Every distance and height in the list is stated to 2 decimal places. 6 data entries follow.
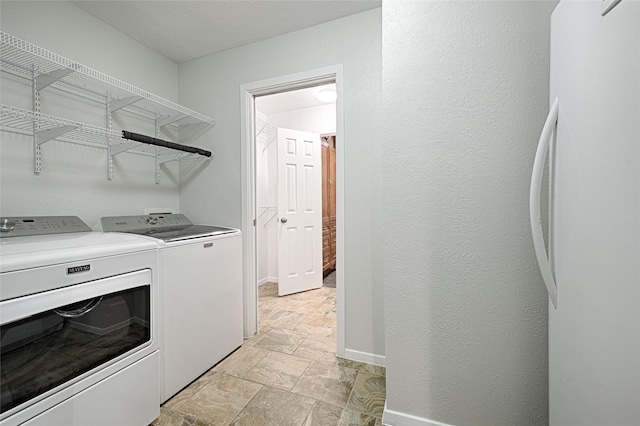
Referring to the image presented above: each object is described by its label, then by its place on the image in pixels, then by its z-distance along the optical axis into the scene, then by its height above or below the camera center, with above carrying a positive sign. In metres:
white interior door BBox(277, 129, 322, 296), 3.49 -0.04
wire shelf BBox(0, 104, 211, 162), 1.35 +0.47
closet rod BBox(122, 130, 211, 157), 1.71 +0.47
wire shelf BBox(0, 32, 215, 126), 1.35 +0.80
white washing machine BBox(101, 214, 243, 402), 1.60 -0.55
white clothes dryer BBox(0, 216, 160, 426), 0.99 -0.50
